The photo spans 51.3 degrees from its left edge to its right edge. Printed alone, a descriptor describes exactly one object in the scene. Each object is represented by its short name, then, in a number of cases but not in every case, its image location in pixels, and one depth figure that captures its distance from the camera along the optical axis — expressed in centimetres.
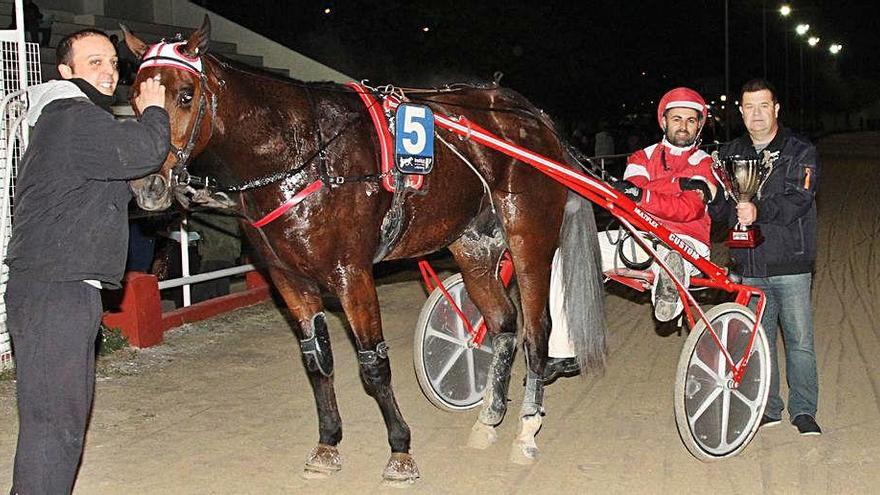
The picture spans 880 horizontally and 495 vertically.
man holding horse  299
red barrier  662
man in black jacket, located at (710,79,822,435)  443
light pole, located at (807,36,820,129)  6400
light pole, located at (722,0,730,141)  2411
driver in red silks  446
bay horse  360
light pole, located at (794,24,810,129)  5309
